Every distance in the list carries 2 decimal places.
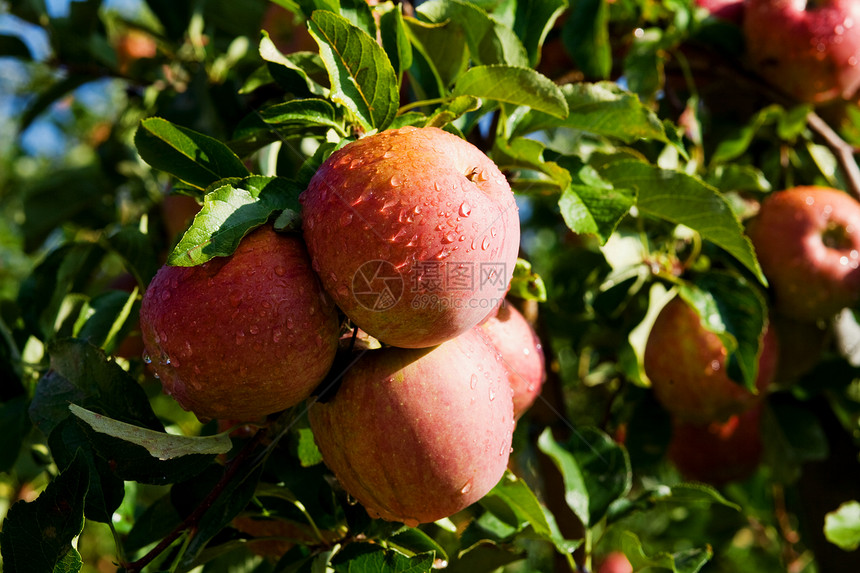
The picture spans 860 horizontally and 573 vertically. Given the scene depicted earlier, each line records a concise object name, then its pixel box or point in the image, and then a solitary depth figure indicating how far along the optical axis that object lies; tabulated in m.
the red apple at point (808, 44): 1.42
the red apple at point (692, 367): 1.33
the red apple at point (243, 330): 0.70
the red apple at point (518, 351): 0.90
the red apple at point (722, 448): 1.62
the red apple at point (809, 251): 1.37
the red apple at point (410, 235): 0.68
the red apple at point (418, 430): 0.73
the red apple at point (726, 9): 1.55
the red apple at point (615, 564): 1.76
